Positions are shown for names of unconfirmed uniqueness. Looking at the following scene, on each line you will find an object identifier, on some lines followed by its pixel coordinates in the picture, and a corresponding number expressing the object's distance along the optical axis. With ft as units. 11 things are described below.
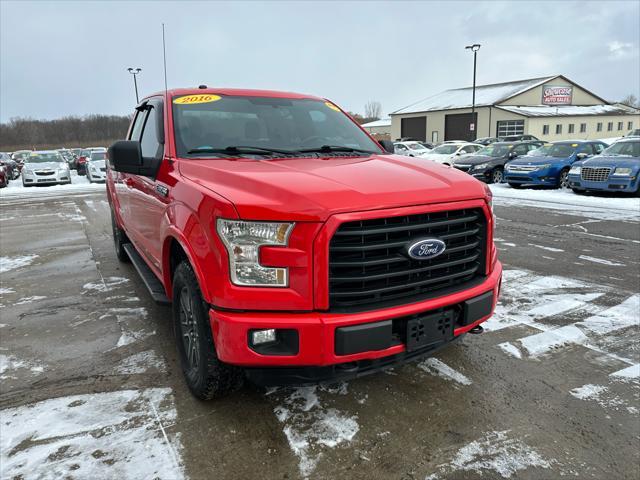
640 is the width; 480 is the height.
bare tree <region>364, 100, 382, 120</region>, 492.54
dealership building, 155.94
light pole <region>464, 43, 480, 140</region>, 112.06
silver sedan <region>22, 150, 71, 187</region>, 66.64
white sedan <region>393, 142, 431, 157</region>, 91.78
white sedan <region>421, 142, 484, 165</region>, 75.77
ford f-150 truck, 7.59
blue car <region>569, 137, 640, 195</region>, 40.47
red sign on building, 172.79
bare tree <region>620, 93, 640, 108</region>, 320.27
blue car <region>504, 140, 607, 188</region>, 49.78
